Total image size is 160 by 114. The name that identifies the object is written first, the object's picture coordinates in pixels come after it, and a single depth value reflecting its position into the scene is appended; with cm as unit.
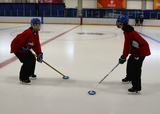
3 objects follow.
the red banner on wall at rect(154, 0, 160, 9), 2502
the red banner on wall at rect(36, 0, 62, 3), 2405
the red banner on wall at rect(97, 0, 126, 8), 2553
